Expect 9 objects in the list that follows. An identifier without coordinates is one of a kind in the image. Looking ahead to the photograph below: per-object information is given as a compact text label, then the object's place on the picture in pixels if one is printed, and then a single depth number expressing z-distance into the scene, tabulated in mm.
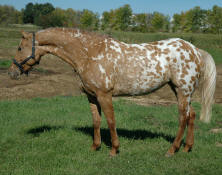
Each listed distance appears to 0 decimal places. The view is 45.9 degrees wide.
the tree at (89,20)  69812
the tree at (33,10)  97325
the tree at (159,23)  61969
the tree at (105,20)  68750
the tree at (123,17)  64125
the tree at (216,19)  48750
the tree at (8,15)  70244
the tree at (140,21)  62716
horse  5051
